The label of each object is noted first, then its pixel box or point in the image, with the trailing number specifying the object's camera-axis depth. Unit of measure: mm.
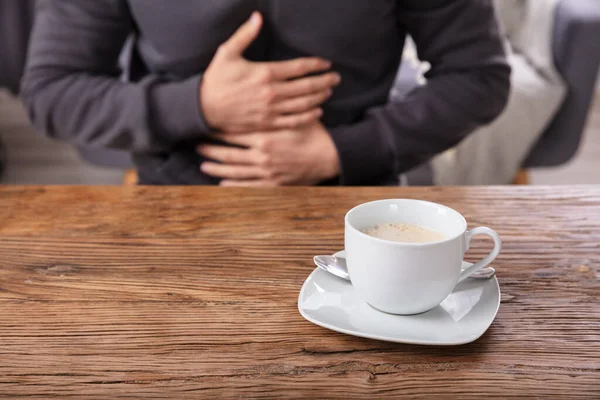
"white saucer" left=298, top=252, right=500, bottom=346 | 469
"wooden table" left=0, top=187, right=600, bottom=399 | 434
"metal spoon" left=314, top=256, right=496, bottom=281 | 549
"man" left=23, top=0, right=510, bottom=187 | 920
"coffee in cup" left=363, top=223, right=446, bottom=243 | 515
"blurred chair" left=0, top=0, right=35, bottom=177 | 2436
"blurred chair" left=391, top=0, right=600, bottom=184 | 1968
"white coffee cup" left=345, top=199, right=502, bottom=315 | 466
